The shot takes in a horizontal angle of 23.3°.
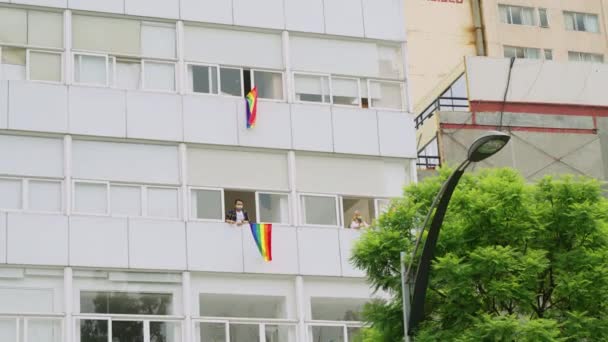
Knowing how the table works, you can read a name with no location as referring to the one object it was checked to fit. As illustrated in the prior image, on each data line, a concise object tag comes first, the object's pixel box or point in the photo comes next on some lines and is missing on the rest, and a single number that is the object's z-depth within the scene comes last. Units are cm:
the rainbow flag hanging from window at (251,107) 3528
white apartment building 3288
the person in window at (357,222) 3575
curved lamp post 2192
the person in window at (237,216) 3450
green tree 2661
